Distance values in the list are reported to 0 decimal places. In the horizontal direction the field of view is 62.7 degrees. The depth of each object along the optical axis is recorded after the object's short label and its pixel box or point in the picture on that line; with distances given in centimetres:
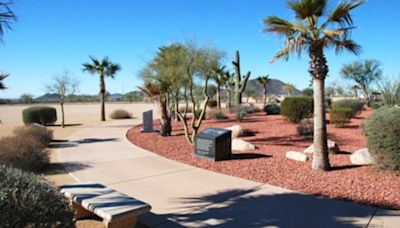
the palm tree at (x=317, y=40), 741
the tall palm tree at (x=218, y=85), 3477
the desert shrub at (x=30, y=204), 300
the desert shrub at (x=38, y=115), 2452
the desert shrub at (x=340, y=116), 1575
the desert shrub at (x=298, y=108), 1733
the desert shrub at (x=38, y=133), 1264
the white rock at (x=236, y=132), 1530
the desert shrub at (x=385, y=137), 691
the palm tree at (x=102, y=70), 2994
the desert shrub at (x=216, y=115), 2409
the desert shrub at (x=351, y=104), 2001
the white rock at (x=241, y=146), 1161
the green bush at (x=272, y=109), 2442
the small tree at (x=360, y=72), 4255
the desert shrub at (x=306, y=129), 1462
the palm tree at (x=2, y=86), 921
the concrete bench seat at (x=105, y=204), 413
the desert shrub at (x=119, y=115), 3228
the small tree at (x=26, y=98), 9450
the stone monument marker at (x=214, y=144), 987
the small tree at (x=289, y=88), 5679
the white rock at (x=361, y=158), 834
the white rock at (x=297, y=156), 937
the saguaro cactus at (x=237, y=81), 2530
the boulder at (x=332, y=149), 1029
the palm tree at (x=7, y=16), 427
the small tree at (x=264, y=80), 4838
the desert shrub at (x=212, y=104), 3574
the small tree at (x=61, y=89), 2512
